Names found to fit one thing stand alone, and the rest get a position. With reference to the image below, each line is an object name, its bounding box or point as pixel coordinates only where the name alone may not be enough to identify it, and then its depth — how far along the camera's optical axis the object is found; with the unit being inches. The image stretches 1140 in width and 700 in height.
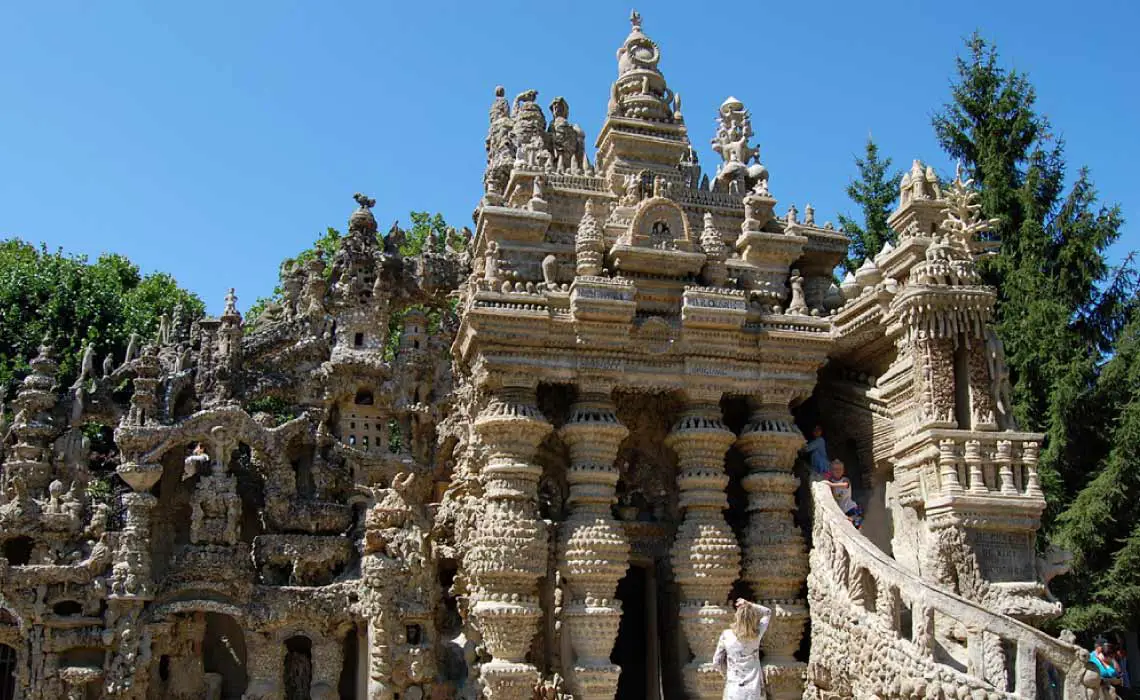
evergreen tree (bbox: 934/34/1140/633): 727.1
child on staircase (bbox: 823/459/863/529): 523.2
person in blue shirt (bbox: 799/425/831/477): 562.9
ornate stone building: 494.3
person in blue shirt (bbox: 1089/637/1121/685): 502.8
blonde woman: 416.8
